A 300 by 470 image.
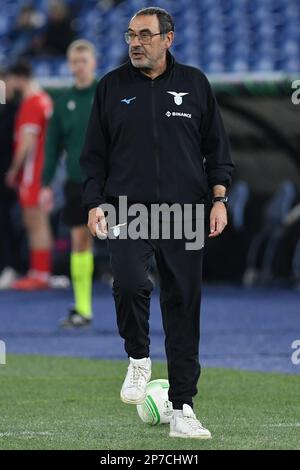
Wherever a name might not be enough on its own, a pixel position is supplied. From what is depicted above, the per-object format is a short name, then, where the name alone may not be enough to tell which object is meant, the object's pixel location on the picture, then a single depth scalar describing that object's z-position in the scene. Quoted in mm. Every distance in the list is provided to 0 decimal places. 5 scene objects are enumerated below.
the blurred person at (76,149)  11969
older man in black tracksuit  6426
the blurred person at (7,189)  17188
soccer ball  6848
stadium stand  19766
